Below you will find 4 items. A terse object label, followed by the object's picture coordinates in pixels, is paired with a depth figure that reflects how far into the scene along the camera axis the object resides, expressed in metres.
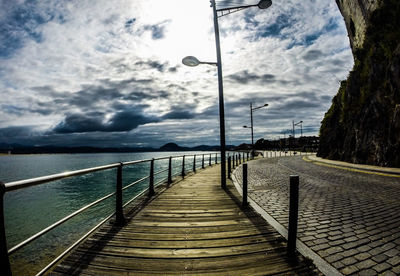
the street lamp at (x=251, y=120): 32.41
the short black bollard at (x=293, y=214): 3.14
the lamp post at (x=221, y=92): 8.27
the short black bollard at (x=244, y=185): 5.73
